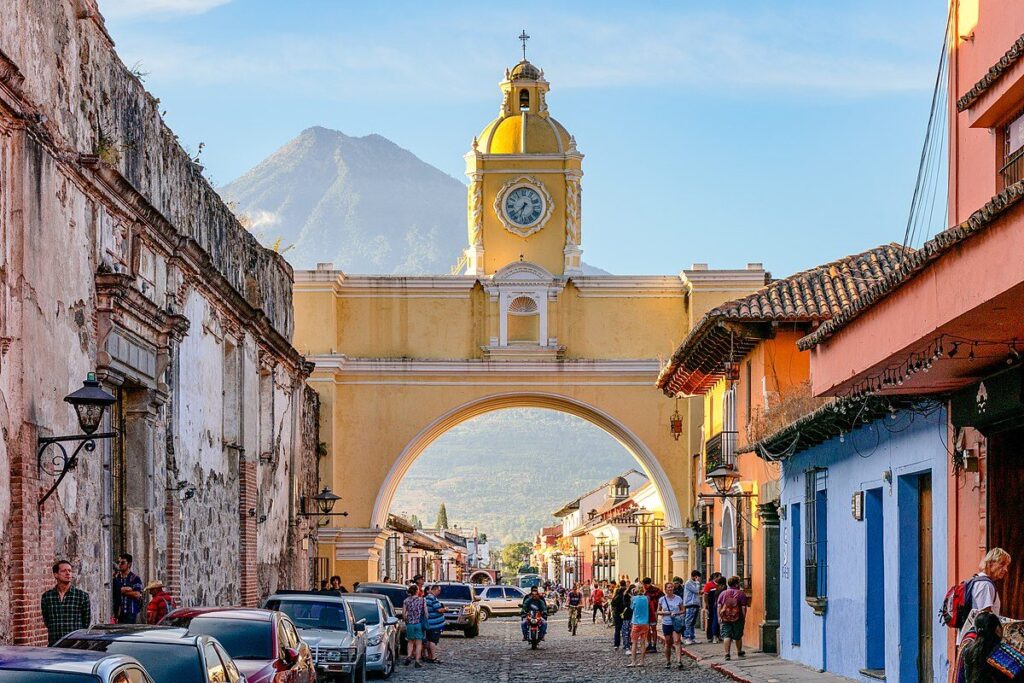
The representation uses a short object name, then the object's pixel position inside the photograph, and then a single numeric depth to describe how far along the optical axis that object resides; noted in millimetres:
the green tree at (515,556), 183375
